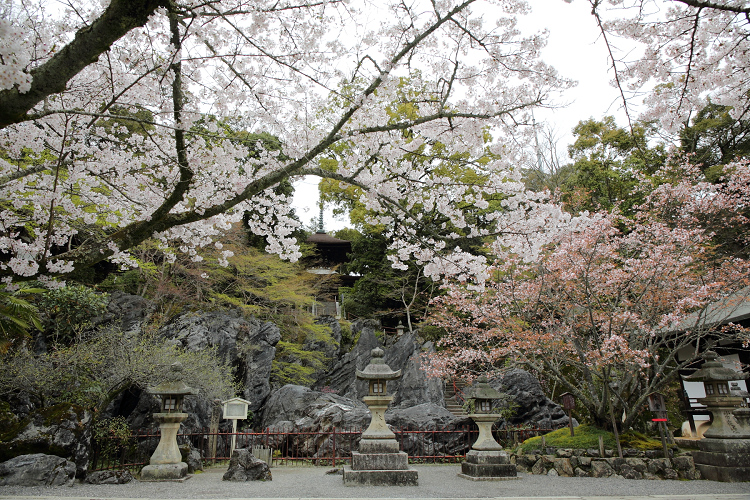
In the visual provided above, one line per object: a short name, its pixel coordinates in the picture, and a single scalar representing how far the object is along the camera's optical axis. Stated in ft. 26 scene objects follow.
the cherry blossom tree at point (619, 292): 22.75
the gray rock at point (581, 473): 22.04
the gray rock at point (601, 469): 21.62
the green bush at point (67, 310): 28.55
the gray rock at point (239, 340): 35.53
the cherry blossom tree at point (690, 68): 10.82
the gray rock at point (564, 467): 22.31
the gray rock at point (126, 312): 33.05
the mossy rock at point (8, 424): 18.45
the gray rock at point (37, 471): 17.58
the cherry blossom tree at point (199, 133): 10.30
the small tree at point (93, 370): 21.06
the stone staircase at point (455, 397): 41.35
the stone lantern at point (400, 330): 54.34
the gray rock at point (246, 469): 21.89
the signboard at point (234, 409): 29.14
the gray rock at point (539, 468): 23.20
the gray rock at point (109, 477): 19.70
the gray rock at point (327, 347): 51.69
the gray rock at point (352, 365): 48.95
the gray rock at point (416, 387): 42.63
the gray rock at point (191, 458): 24.30
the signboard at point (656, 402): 23.67
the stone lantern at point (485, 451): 21.95
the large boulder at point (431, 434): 31.73
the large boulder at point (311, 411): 32.50
